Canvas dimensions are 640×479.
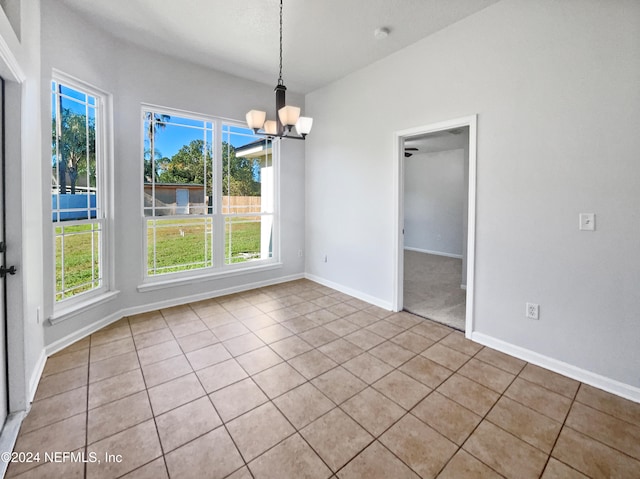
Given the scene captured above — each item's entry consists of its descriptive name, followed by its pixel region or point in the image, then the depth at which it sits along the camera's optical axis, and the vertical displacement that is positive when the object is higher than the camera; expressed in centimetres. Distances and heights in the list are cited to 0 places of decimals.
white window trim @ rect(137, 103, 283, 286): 357 -16
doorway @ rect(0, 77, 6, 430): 175 -38
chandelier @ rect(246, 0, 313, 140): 240 +90
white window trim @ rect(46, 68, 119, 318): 294 +31
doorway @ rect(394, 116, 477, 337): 319 +9
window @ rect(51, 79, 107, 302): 272 +37
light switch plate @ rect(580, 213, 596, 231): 217 +6
